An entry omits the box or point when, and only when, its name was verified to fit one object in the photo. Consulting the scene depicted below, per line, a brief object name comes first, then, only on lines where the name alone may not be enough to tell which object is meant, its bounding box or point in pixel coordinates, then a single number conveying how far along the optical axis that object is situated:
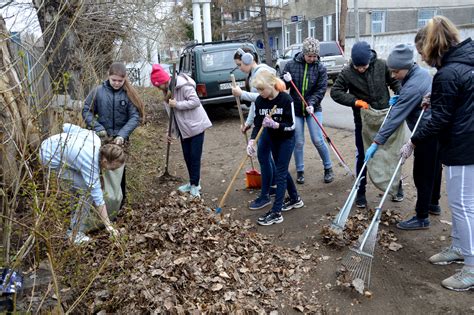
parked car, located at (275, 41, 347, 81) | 17.19
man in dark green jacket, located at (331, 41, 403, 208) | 4.67
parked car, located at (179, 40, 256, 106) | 10.77
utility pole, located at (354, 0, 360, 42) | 23.21
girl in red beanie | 5.40
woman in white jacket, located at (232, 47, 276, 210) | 5.12
